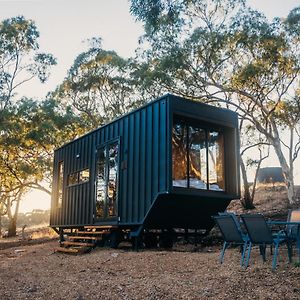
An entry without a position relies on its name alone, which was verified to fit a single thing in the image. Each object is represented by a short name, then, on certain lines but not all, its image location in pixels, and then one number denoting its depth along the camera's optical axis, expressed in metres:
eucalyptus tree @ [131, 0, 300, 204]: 14.30
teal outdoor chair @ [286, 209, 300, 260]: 5.47
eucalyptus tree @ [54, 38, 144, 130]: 19.28
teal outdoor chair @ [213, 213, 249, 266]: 5.78
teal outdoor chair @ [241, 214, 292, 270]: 5.22
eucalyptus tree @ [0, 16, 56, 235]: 18.52
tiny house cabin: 7.80
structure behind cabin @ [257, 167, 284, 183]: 22.50
